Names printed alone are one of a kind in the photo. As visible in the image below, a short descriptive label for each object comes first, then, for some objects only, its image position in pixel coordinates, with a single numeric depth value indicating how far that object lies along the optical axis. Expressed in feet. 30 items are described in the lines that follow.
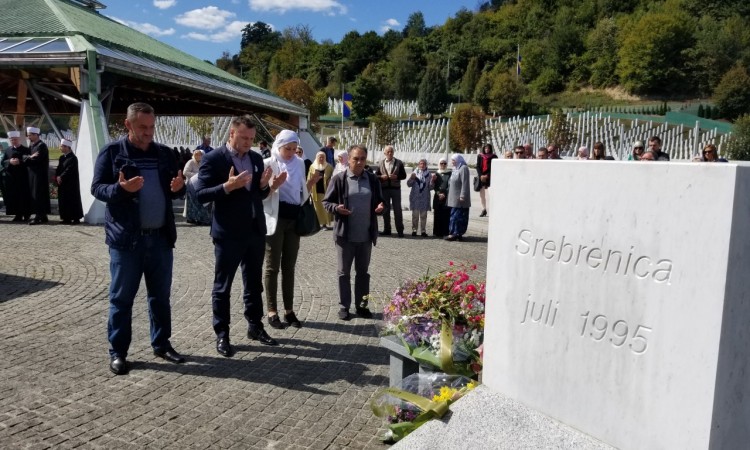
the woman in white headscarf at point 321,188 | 36.72
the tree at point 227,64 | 417.40
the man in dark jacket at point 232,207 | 16.78
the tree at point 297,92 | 225.35
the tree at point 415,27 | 456.86
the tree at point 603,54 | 303.07
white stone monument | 7.29
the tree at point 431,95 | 263.49
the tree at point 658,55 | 273.95
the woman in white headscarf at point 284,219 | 19.35
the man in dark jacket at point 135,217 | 15.30
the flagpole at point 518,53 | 283.30
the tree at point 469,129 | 129.39
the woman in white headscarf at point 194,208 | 44.11
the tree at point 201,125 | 148.46
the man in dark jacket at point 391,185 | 41.70
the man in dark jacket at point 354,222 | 21.30
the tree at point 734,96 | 195.83
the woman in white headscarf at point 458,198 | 40.34
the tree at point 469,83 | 302.04
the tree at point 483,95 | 253.85
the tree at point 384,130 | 140.77
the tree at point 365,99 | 249.06
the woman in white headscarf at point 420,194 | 42.75
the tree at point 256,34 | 471.21
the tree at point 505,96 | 232.53
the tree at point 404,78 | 306.55
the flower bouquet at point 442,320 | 12.47
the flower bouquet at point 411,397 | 11.09
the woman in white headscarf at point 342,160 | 39.45
